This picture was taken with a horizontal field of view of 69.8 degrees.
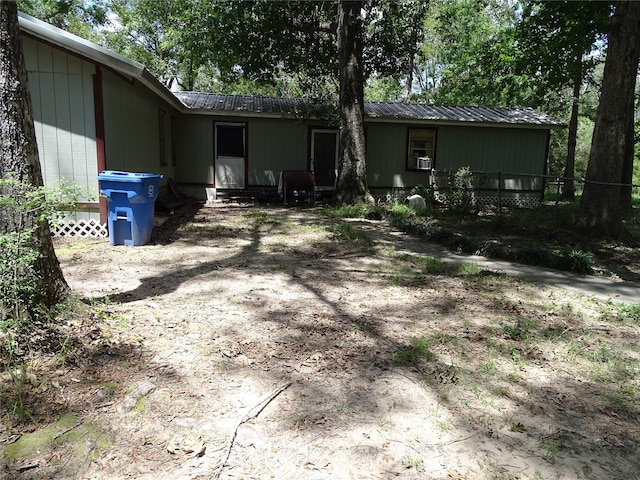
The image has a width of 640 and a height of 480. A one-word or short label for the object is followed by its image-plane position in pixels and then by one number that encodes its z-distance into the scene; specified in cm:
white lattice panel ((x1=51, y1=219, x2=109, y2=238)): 718
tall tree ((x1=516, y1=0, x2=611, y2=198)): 1076
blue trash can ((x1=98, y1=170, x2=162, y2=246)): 630
